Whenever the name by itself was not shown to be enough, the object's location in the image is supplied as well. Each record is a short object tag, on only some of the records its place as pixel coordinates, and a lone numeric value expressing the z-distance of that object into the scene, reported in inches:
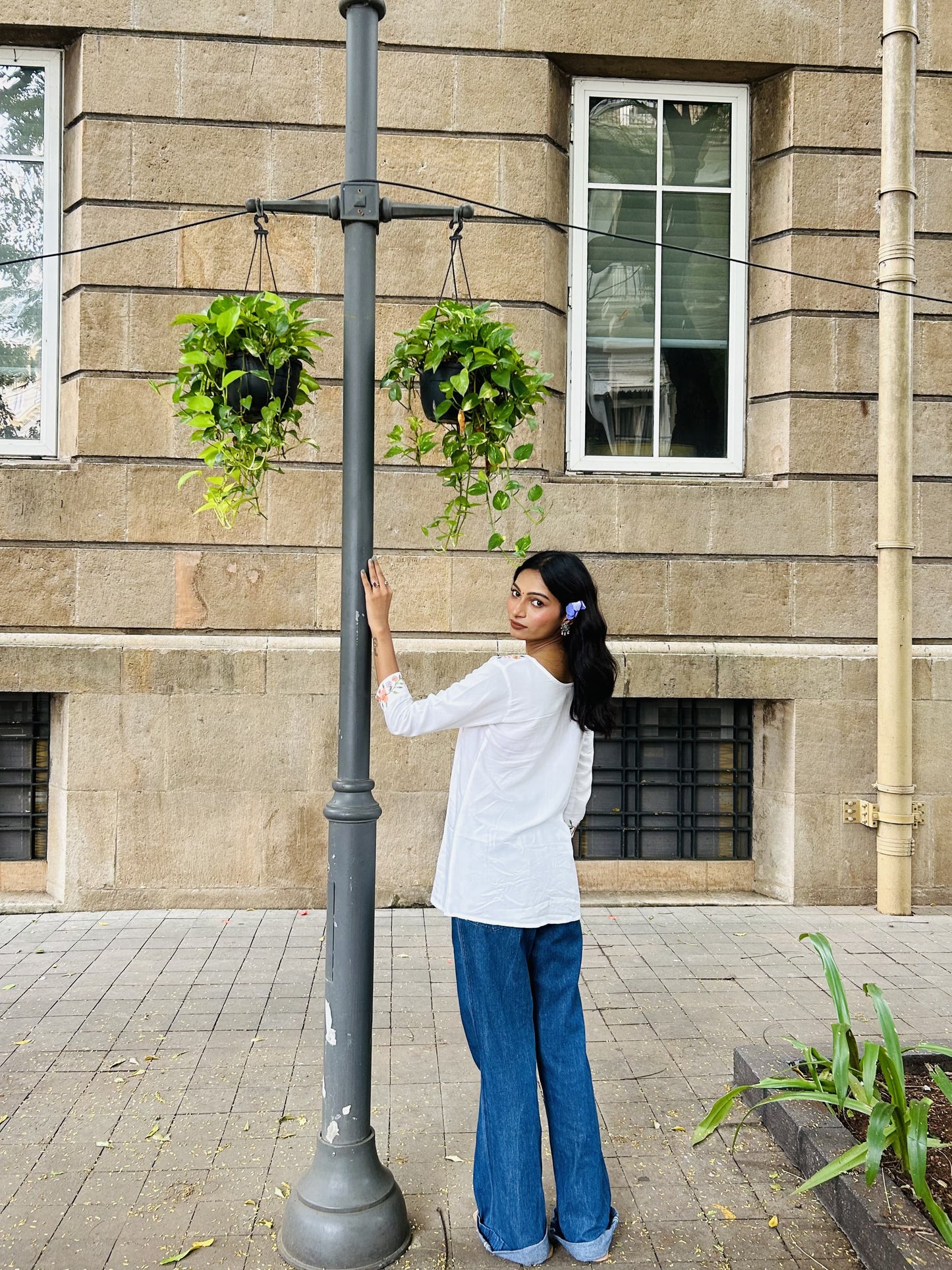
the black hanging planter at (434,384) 131.9
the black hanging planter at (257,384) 127.0
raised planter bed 115.3
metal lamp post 125.3
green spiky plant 122.6
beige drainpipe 275.0
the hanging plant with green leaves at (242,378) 126.3
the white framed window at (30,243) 285.9
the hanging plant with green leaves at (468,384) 129.6
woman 121.9
